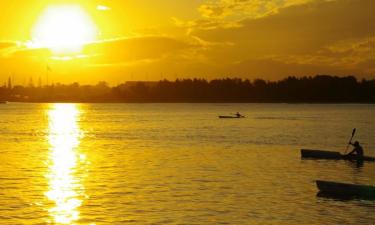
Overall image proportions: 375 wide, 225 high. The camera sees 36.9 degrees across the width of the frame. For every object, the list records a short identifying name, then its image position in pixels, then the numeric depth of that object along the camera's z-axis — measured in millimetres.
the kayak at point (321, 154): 51312
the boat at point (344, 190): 31719
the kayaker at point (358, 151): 48309
